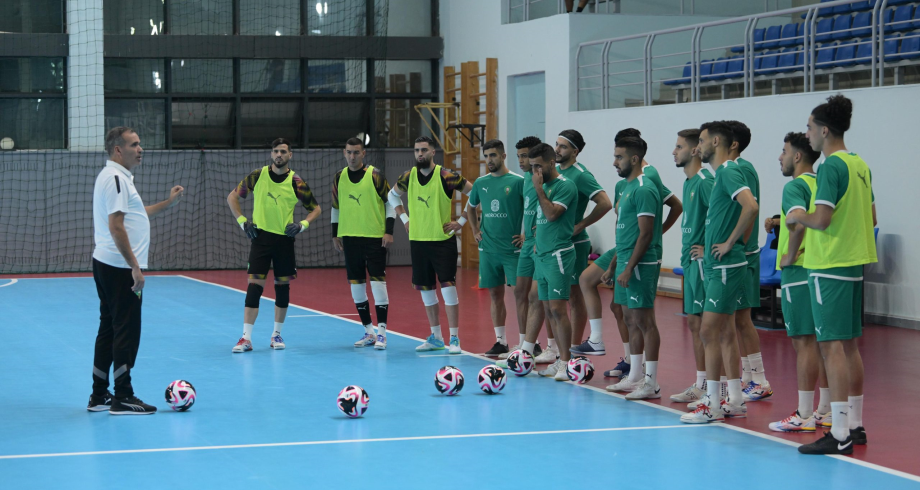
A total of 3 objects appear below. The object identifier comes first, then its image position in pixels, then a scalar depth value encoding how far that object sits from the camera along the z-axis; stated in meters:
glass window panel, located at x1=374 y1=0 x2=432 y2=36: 21.20
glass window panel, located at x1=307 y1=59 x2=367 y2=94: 21.06
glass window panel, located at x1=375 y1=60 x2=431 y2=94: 21.52
